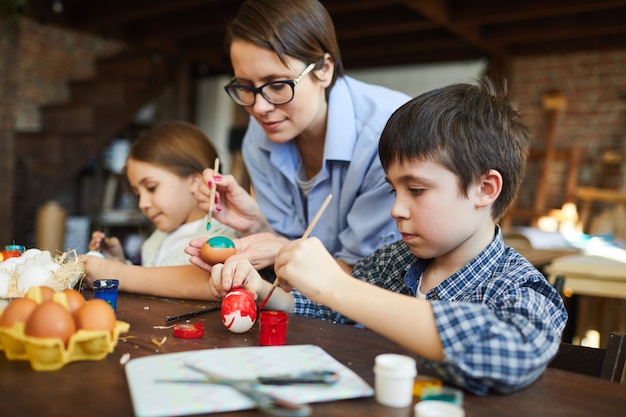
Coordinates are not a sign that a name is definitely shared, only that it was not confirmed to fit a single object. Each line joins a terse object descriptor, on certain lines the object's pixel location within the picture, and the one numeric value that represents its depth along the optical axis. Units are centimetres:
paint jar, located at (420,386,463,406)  72
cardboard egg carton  77
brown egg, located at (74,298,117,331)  81
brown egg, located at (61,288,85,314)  84
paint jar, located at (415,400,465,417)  65
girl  193
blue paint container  114
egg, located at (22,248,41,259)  118
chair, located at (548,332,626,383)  98
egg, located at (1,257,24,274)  110
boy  81
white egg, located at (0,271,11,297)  105
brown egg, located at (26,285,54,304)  84
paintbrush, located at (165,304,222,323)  112
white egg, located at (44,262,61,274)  110
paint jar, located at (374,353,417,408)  71
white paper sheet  67
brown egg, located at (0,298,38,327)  79
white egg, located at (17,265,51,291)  104
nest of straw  105
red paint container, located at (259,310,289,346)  96
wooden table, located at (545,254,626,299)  242
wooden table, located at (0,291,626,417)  68
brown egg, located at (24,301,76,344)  77
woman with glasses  153
